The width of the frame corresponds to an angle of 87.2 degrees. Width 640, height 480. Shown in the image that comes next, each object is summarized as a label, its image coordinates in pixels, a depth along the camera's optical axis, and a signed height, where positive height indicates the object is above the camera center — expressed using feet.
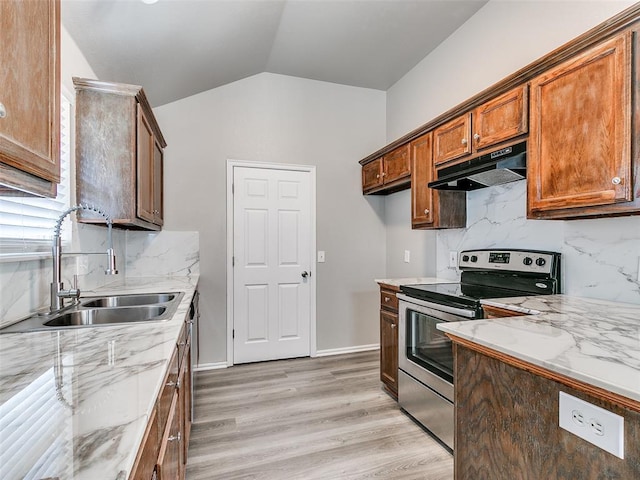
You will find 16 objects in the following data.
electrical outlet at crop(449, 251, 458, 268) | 9.12 -0.51
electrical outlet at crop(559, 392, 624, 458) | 2.77 -1.61
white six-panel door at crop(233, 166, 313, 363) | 11.54 -0.81
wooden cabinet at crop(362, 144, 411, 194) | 9.72 +2.18
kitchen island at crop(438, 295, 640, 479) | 2.81 -1.48
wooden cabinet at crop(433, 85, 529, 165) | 6.04 +2.31
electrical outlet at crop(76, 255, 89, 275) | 6.87 -0.51
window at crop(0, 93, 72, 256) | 4.46 +0.37
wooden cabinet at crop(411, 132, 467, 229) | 8.56 +1.06
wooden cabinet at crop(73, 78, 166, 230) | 6.69 +1.88
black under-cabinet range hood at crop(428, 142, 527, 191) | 6.16 +1.40
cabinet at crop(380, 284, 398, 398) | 8.71 -2.64
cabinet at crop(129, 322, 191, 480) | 2.40 -1.86
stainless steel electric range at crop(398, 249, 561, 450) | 6.46 -1.43
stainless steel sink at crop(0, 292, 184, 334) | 4.58 -1.17
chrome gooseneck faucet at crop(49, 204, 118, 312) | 5.09 -0.47
